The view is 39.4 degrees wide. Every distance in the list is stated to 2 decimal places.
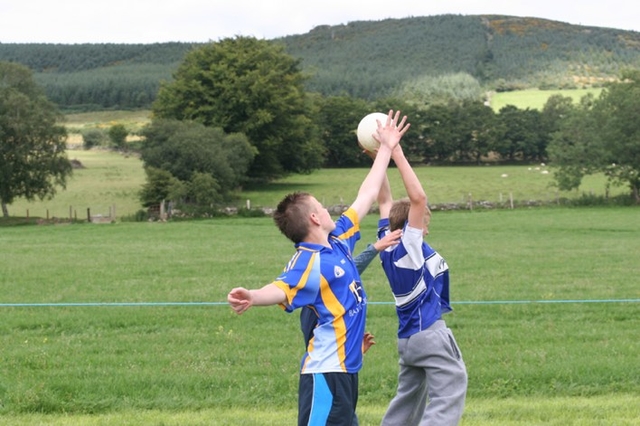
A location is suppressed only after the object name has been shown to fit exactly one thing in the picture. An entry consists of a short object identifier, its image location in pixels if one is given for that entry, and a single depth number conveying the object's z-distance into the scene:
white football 7.05
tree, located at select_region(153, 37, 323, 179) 77.19
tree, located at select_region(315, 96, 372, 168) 101.06
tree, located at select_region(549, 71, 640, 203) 64.94
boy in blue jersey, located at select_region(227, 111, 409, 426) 5.93
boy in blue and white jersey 6.66
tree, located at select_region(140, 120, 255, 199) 62.44
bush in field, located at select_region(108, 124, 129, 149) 131.12
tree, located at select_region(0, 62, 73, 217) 59.69
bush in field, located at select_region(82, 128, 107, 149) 136.38
